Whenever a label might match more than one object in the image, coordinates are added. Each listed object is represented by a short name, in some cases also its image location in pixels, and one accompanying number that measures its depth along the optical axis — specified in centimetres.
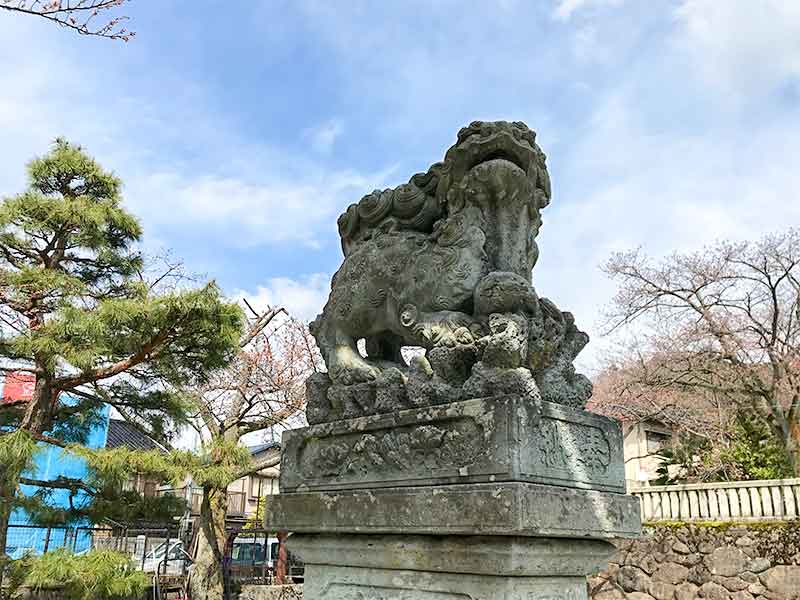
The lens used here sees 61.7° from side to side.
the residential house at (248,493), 1755
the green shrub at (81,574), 649
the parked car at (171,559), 1280
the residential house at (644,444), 1815
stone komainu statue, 243
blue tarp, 765
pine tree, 697
